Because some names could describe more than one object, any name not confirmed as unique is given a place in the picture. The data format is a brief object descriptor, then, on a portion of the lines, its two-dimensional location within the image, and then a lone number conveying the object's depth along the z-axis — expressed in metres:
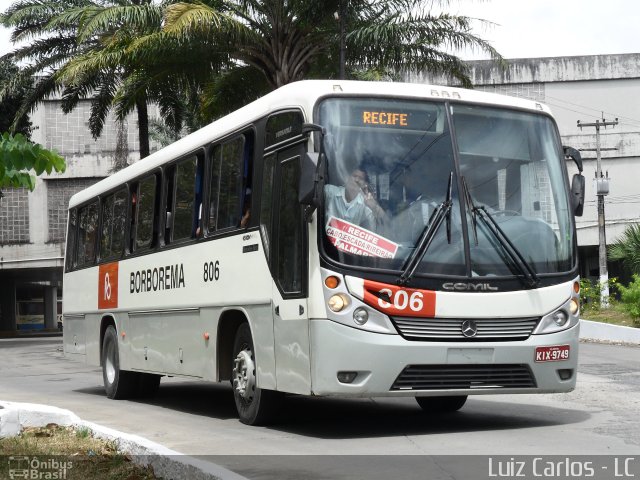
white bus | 9.72
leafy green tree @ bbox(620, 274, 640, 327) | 27.30
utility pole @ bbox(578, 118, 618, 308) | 39.62
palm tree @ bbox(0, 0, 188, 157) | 28.39
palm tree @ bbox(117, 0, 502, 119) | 24.50
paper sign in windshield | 9.77
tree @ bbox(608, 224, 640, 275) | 32.42
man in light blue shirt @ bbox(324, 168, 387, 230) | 9.86
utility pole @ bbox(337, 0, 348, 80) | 23.80
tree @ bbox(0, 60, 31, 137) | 38.25
